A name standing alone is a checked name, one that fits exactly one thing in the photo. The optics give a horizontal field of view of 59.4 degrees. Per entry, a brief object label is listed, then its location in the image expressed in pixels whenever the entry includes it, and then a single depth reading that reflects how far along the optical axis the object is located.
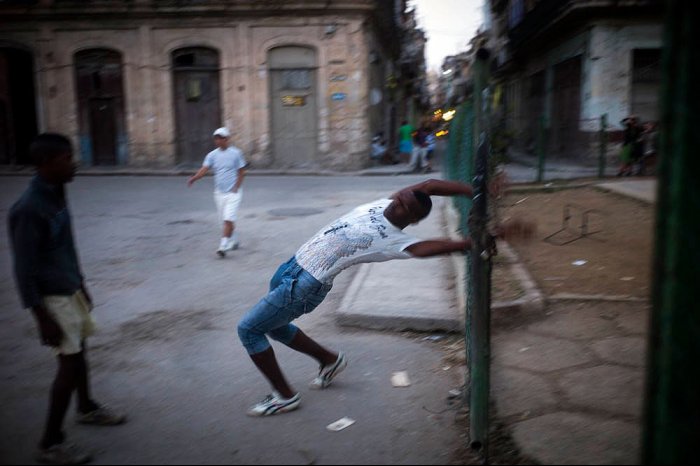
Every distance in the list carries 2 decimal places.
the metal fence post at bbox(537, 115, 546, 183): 15.18
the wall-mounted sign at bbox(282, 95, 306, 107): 22.03
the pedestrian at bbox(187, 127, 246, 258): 8.70
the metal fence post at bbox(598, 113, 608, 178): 15.35
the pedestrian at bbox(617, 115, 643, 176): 15.32
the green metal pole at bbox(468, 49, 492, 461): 2.98
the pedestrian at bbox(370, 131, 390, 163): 23.50
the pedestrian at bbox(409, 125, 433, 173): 21.25
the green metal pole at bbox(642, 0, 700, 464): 1.77
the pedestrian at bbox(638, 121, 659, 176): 15.41
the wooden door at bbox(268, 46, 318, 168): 21.91
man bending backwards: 3.44
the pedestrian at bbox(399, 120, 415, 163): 24.05
